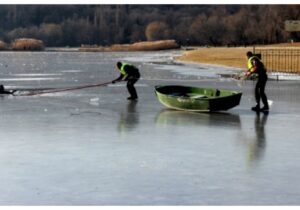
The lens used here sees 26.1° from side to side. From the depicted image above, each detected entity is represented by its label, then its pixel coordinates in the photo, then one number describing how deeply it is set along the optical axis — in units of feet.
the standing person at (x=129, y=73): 72.08
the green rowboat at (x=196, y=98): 58.39
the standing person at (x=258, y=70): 59.36
